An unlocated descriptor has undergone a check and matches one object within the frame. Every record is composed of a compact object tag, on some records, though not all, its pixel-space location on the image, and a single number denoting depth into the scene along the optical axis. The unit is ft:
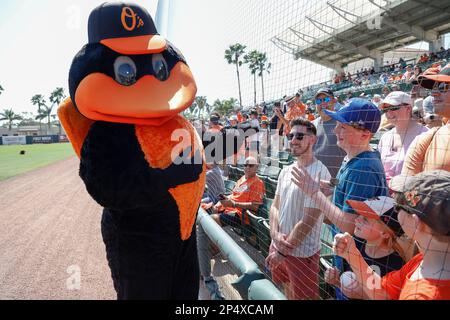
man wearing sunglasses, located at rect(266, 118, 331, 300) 6.69
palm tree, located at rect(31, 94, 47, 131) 212.31
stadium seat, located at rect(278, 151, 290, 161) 17.78
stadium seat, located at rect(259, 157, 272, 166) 17.74
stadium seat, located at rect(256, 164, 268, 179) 15.20
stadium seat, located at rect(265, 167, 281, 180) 14.31
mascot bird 3.97
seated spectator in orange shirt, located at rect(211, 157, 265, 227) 11.30
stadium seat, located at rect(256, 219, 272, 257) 9.37
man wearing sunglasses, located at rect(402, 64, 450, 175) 5.64
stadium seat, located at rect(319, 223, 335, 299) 6.70
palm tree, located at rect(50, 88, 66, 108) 195.72
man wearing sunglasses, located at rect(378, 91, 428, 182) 7.81
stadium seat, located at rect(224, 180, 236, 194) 14.71
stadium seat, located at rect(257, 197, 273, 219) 10.98
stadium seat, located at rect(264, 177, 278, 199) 12.75
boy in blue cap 5.53
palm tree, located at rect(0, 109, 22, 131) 203.82
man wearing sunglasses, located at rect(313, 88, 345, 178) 9.32
